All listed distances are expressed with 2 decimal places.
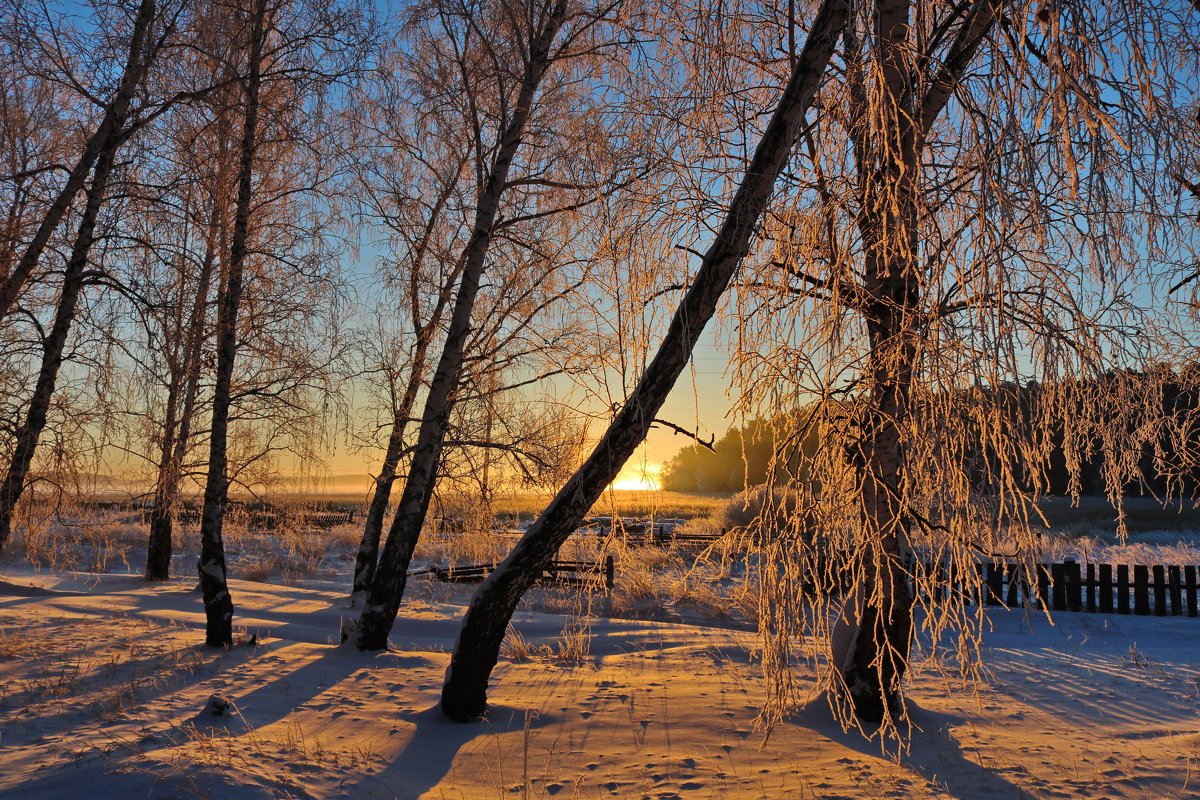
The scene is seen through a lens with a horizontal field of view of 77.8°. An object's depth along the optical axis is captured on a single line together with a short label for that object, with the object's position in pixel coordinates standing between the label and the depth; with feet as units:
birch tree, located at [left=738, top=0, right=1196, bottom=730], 8.56
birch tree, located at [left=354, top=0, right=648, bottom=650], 27.17
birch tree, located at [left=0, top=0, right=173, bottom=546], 23.12
